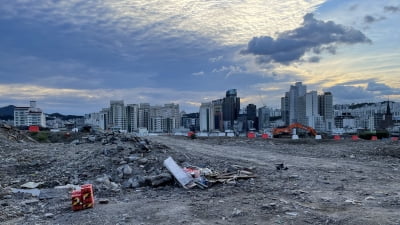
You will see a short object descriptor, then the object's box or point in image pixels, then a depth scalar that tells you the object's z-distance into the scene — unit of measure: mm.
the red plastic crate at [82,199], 6613
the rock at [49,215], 6371
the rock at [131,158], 10746
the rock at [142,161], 10438
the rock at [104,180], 8745
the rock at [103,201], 7136
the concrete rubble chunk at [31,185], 8789
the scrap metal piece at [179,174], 8289
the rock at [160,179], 8523
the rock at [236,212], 6006
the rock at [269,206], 6262
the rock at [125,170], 9515
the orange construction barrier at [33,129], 31000
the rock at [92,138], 20044
